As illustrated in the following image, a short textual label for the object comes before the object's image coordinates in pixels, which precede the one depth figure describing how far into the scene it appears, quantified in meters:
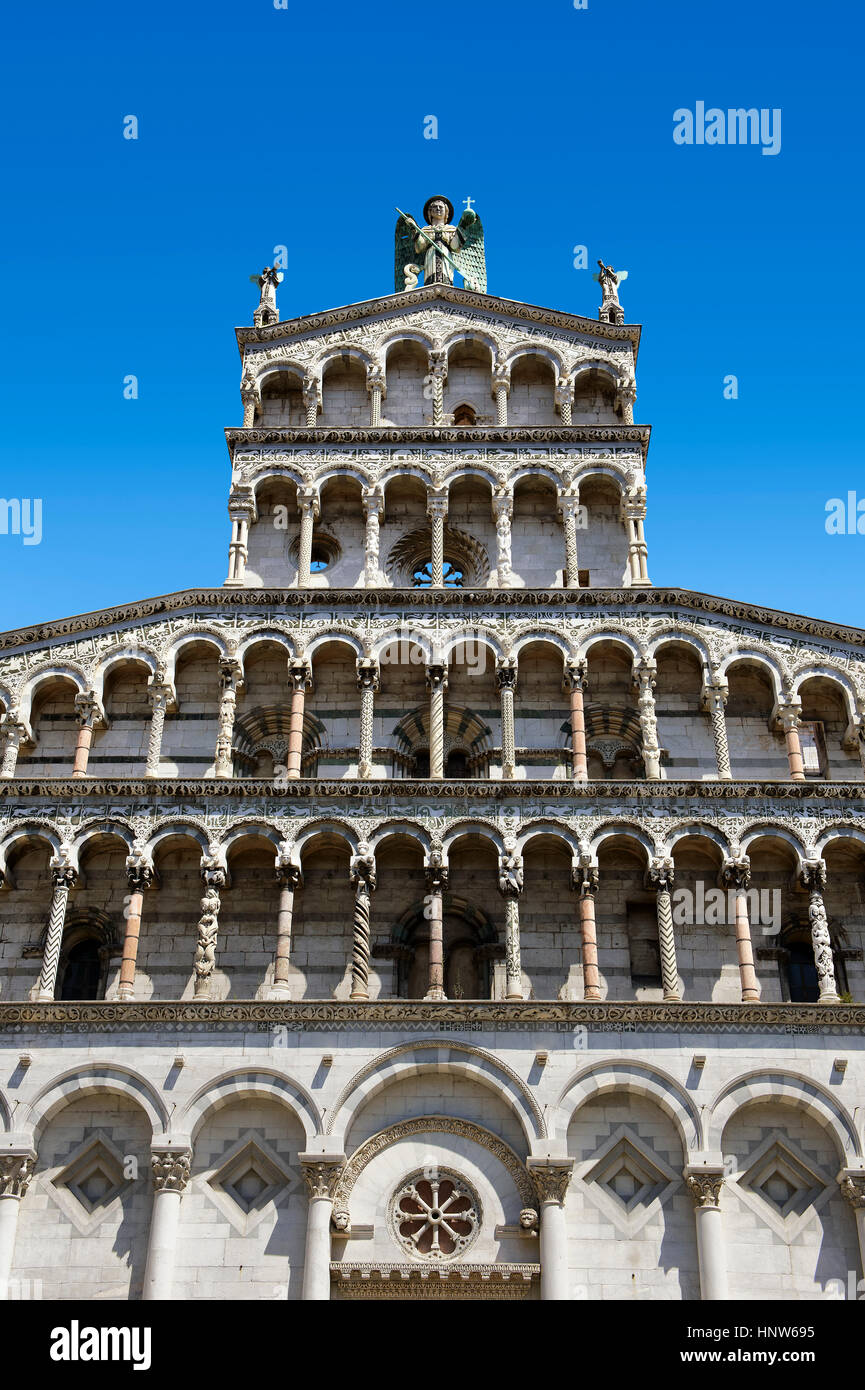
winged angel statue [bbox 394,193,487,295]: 33.16
